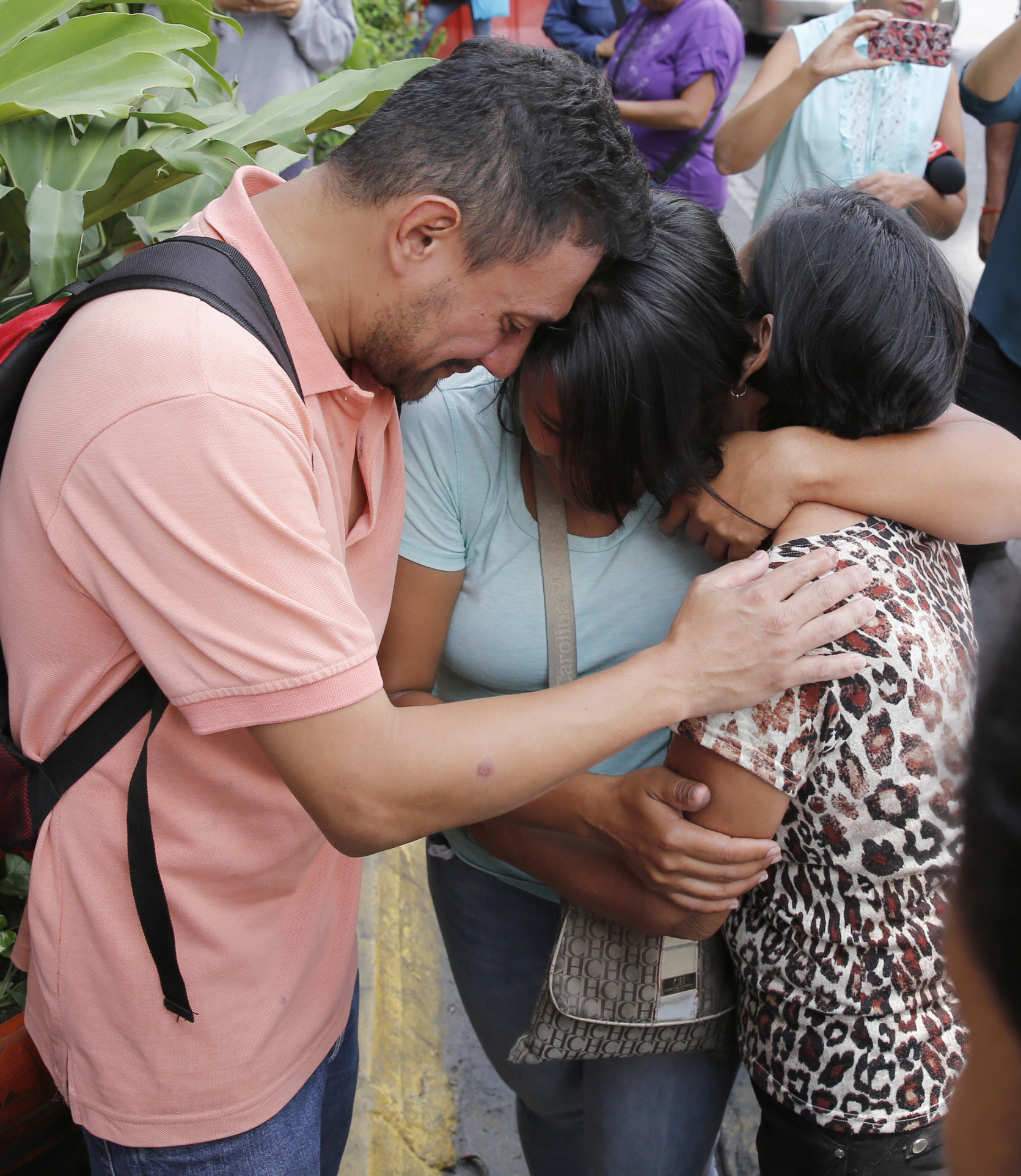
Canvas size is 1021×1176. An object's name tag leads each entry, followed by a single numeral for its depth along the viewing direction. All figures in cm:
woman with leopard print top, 119
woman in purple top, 372
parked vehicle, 1007
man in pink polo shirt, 97
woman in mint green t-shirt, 135
